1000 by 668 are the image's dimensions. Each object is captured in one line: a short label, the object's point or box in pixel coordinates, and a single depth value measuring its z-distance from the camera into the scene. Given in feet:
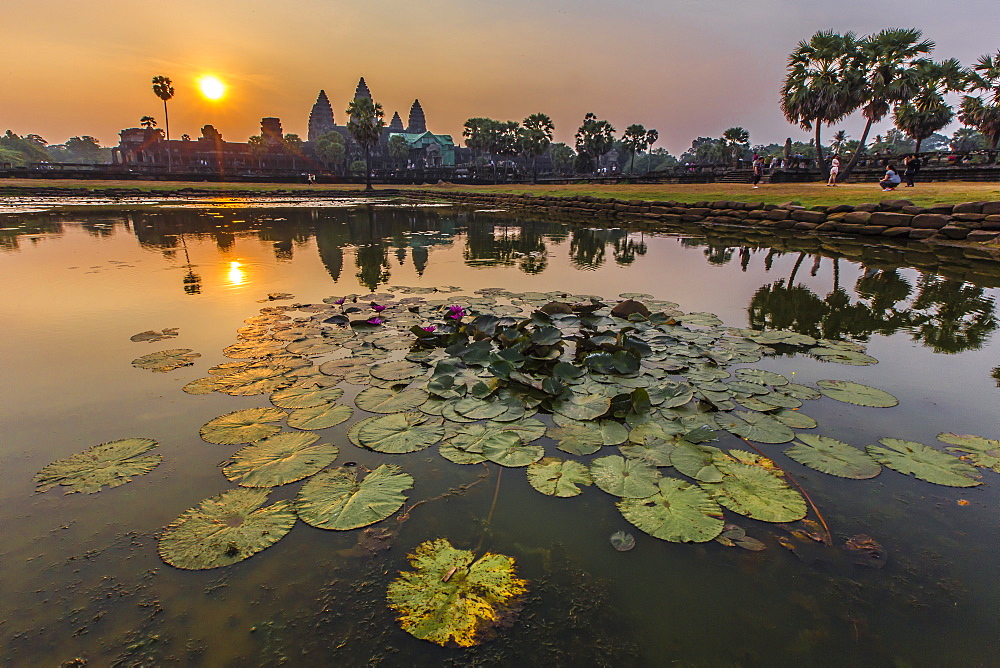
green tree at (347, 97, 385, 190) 157.07
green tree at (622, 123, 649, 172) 216.95
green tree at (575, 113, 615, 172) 208.74
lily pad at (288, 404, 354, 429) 9.70
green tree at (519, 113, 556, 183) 219.61
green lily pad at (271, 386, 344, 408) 10.57
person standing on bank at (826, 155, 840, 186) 70.85
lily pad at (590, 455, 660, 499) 7.67
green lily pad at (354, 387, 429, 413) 10.39
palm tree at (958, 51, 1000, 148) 91.09
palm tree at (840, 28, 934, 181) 83.35
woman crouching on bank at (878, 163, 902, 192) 53.72
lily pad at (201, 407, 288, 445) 9.13
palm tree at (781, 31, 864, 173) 89.30
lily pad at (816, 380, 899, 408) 10.96
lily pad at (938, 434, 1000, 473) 8.68
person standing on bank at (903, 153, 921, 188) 63.72
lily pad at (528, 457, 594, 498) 7.75
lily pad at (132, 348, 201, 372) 12.61
